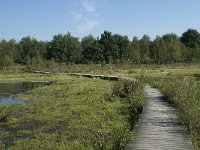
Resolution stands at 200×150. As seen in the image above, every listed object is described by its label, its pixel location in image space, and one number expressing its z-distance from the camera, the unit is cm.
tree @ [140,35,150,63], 6009
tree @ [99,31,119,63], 6379
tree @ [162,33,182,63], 5787
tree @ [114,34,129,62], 6440
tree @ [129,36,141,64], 5903
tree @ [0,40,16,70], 5081
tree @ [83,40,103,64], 6230
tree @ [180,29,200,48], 8255
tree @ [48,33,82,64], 6222
